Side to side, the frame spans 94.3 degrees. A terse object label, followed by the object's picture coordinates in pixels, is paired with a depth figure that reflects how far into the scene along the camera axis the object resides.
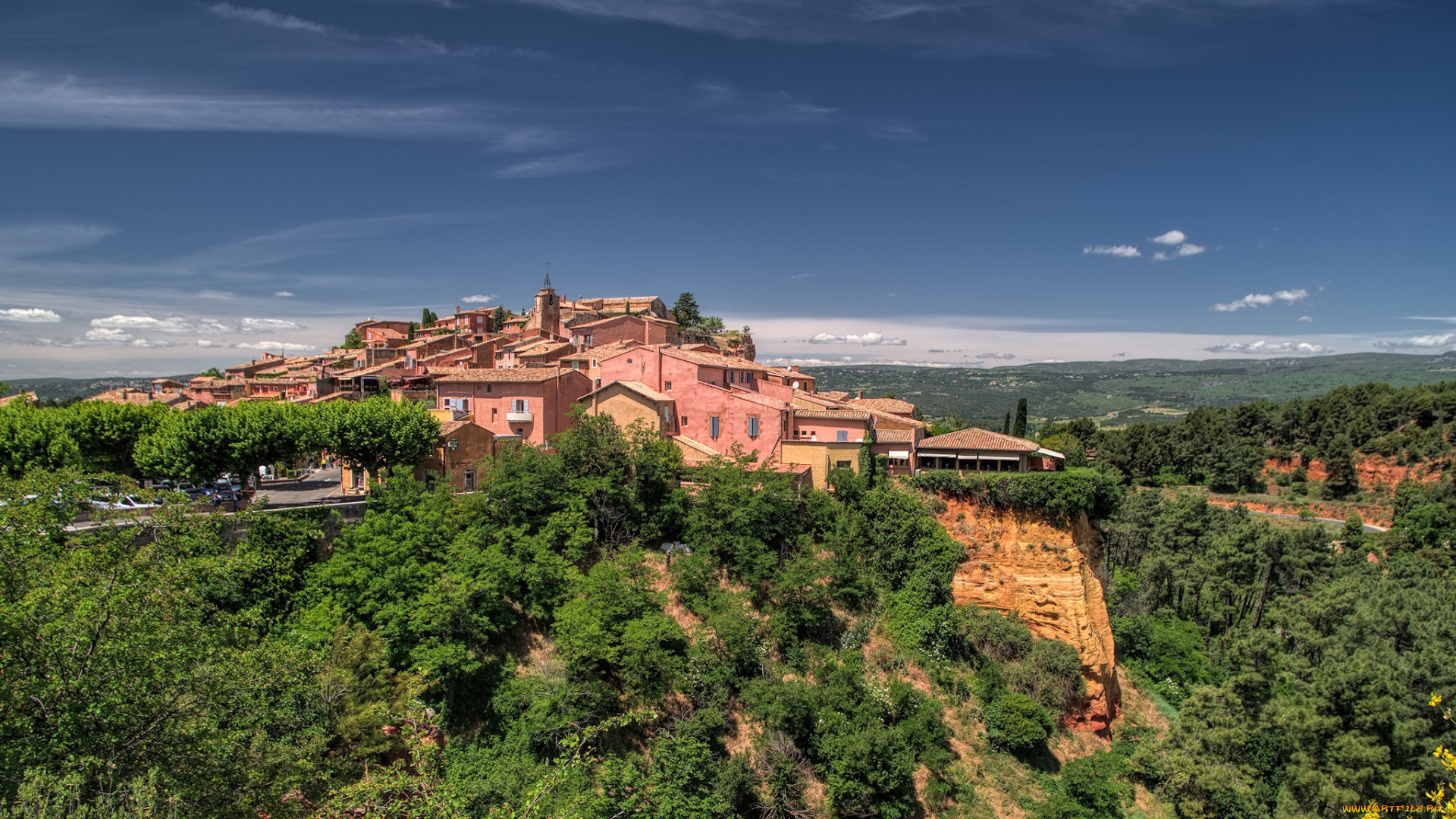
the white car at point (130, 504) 29.53
